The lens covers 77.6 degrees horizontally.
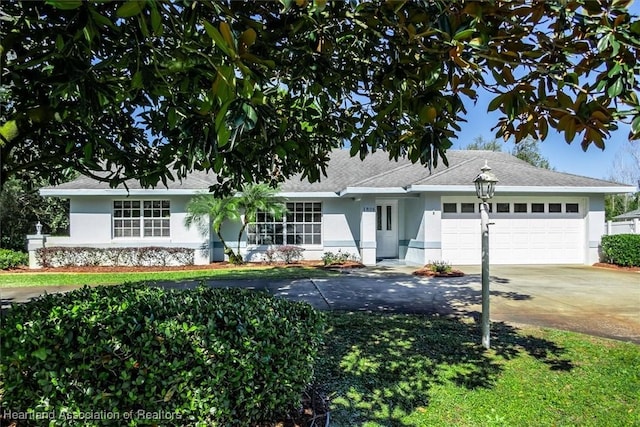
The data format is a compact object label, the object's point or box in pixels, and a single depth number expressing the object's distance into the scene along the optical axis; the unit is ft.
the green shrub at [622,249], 47.11
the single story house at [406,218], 48.98
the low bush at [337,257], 49.83
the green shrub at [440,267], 41.88
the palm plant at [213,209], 48.44
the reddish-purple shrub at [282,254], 53.67
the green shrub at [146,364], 8.76
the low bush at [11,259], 49.11
